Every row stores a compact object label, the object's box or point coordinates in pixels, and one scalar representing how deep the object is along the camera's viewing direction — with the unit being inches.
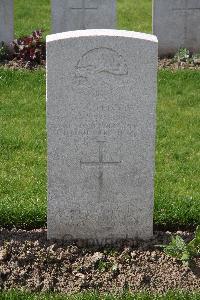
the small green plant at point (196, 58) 396.5
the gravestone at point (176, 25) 409.4
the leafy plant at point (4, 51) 399.5
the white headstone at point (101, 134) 193.5
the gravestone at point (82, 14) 402.3
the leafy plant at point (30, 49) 392.2
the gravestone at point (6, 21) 401.1
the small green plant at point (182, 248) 196.7
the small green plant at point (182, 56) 401.7
